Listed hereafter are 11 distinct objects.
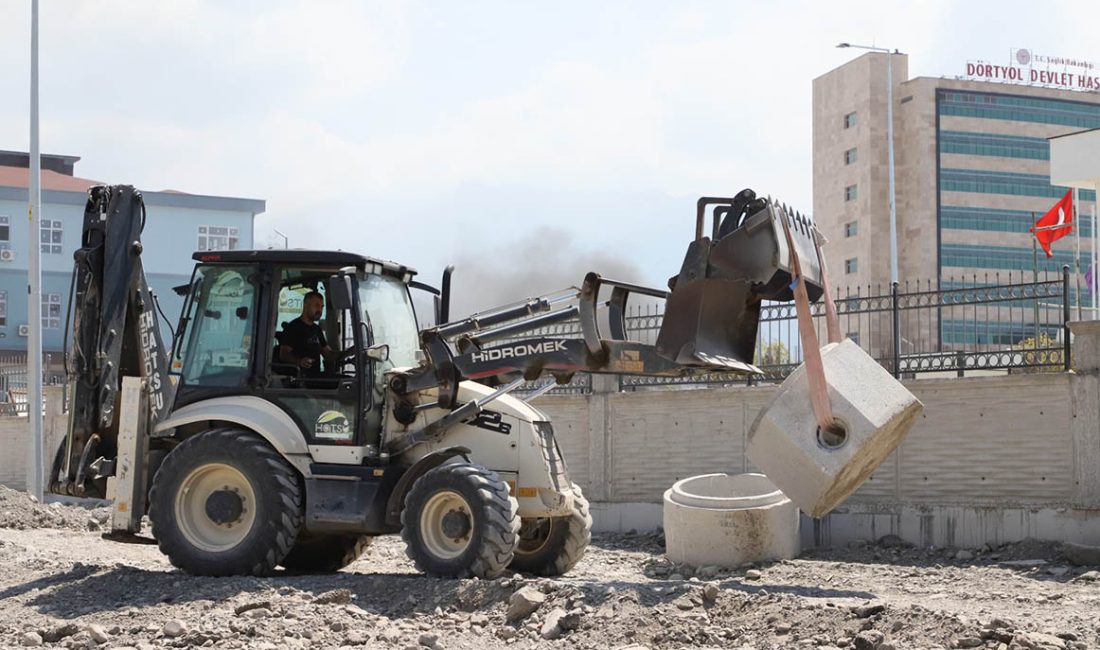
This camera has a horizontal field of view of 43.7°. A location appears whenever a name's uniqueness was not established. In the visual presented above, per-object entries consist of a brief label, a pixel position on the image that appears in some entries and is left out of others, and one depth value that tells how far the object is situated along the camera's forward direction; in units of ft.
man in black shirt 35.76
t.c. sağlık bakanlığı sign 298.56
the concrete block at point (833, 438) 30.14
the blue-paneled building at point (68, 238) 167.12
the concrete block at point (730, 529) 42.47
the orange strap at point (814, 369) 30.27
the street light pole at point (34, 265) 73.20
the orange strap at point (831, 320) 32.01
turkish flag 95.45
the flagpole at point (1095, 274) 89.57
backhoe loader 32.35
